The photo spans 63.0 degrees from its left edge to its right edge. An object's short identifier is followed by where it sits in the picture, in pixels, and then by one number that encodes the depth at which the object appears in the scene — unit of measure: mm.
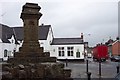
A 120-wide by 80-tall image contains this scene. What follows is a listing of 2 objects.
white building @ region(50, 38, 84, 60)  22344
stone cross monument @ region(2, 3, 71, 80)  4799
